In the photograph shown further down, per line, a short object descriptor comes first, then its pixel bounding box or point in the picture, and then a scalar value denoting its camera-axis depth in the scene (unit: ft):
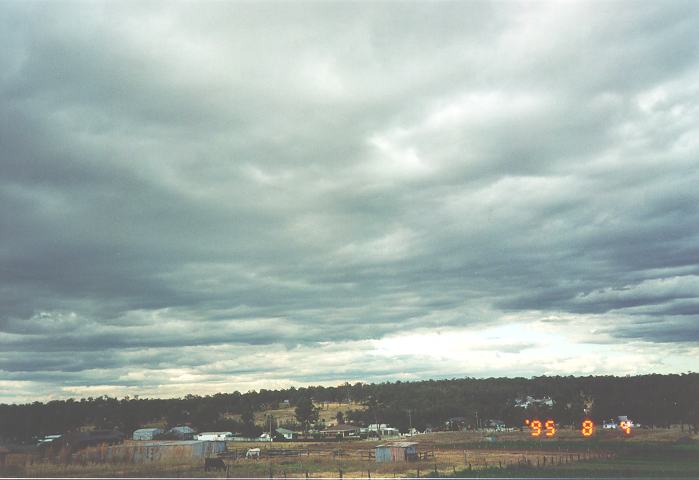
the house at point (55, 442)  312.99
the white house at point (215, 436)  514.68
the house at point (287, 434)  577.47
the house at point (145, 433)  509.19
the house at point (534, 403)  567.38
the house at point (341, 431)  572.67
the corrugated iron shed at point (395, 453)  283.59
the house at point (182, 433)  489.67
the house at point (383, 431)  598.75
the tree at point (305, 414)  640.58
